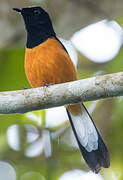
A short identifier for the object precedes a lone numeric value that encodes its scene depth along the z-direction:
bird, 8.22
